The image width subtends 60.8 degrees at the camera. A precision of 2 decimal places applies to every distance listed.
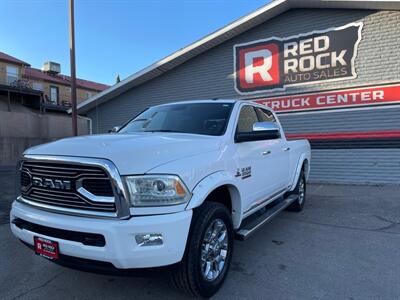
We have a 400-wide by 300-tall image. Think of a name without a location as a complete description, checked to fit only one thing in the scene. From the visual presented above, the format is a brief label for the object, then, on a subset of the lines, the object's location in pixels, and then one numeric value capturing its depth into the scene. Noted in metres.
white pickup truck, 2.65
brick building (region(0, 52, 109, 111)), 28.23
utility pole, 11.83
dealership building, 9.63
